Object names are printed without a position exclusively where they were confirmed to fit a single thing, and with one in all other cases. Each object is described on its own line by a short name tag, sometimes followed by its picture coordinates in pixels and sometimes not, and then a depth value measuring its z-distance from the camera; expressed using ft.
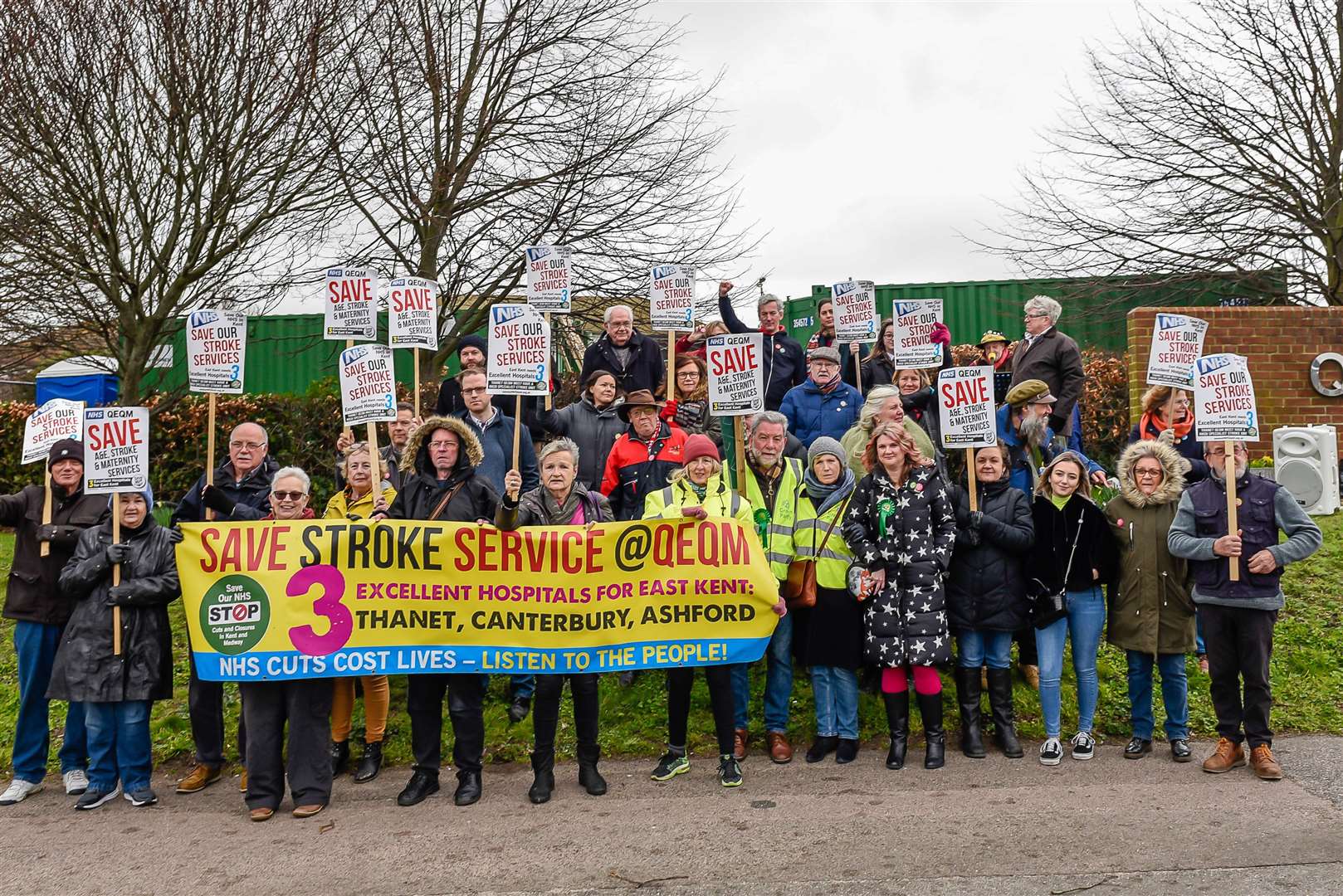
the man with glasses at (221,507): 22.07
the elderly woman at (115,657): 20.80
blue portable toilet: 42.60
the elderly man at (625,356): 29.68
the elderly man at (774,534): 22.43
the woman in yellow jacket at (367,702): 22.57
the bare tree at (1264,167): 59.62
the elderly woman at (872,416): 25.11
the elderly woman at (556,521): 20.71
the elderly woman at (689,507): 21.63
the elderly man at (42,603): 21.76
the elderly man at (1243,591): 20.74
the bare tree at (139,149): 35.29
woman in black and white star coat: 21.68
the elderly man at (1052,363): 28.04
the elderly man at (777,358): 31.22
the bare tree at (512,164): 47.78
